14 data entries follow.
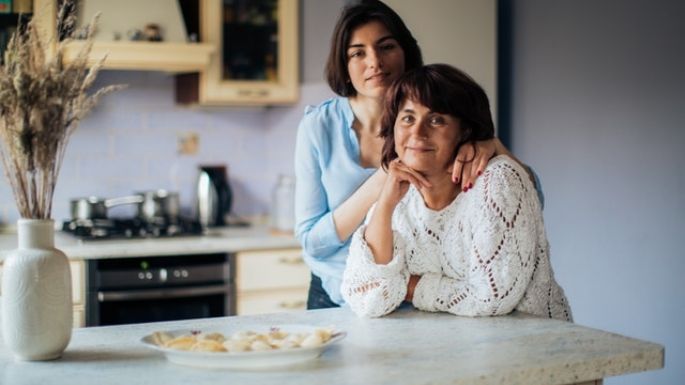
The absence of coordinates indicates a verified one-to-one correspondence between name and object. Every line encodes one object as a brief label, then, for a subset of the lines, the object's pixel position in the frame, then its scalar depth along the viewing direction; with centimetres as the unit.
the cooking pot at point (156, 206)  442
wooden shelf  402
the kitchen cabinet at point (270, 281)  396
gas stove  397
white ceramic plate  166
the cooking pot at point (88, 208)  430
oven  372
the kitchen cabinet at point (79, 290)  368
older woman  208
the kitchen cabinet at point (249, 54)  425
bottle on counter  431
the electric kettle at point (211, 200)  446
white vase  172
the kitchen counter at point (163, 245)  372
